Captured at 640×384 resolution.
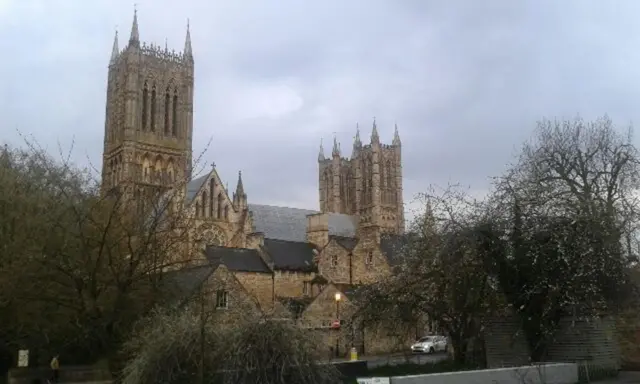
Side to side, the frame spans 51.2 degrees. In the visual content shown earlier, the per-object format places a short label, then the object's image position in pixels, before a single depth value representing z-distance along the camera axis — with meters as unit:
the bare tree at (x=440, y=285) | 22.94
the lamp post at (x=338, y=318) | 37.13
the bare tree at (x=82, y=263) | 19.22
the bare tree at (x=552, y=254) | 21.53
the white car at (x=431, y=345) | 40.25
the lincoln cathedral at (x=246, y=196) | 49.13
